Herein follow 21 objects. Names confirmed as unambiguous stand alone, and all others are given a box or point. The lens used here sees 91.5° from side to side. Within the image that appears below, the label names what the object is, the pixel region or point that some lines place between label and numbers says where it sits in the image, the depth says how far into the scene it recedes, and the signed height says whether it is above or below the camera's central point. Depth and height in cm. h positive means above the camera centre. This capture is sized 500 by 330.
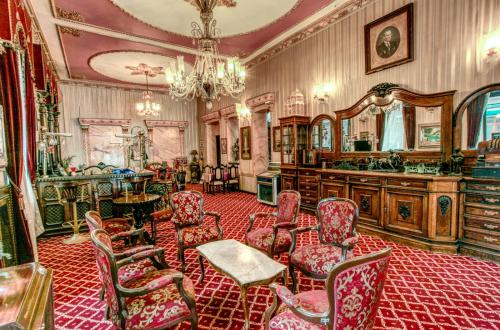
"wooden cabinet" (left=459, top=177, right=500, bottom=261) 307 -95
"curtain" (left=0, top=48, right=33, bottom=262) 284 +30
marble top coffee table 190 -100
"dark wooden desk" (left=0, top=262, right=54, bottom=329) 102 -68
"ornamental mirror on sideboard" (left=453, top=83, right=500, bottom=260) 309 -31
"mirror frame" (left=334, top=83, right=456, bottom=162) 375 +71
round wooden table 383 -78
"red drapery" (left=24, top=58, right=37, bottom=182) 356 +52
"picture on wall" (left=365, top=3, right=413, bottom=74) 417 +196
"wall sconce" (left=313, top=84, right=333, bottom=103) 561 +134
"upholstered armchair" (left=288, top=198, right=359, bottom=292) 225 -95
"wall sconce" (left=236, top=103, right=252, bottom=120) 837 +137
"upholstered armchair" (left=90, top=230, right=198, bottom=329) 156 -103
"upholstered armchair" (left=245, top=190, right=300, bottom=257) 281 -101
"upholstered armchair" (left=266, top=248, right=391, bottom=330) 123 -75
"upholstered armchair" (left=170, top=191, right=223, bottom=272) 307 -97
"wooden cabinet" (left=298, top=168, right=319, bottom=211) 532 -85
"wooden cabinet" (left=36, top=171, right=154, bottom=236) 460 -83
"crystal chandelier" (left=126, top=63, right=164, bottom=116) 813 +288
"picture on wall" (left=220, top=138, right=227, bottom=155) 1010 +24
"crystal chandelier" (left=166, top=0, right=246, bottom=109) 364 +126
